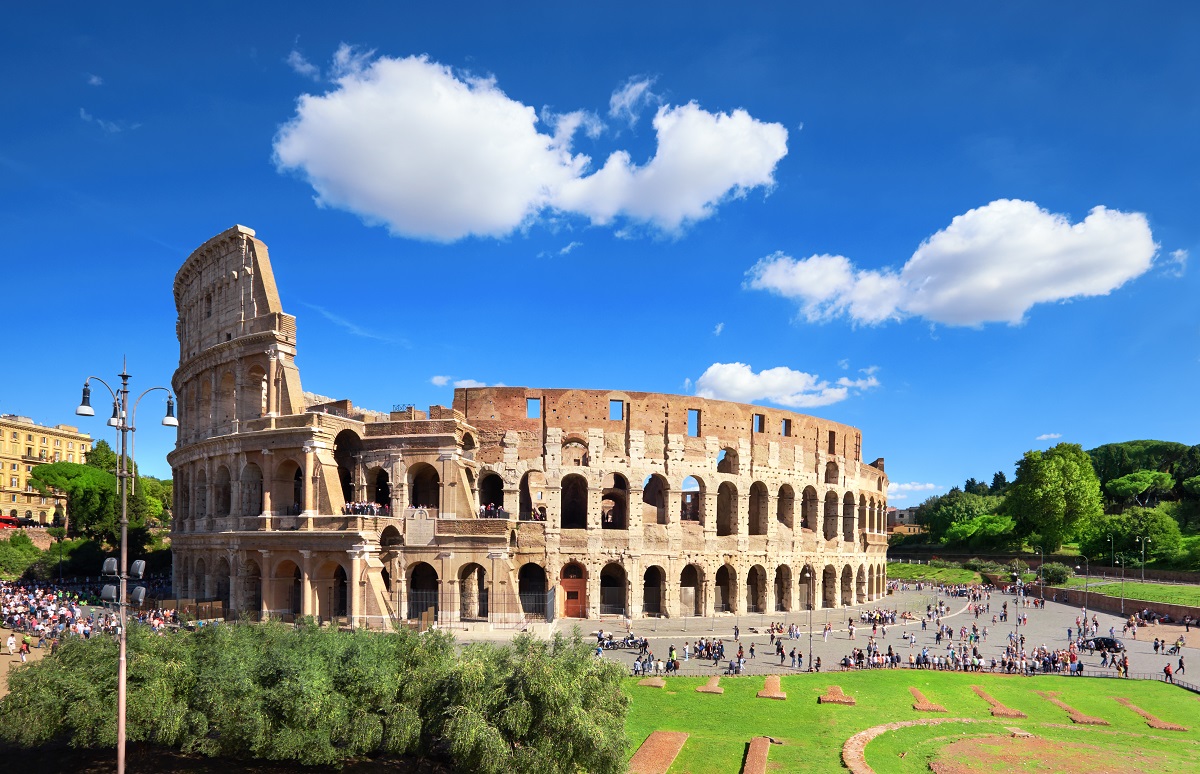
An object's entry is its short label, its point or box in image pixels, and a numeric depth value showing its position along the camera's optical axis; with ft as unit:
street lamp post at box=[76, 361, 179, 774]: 46.47
